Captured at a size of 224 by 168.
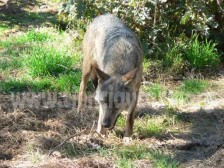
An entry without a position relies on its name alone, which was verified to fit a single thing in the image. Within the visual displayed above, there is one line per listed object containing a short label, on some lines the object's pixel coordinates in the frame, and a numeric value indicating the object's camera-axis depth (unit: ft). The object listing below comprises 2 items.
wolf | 17.72
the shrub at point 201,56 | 28.04
